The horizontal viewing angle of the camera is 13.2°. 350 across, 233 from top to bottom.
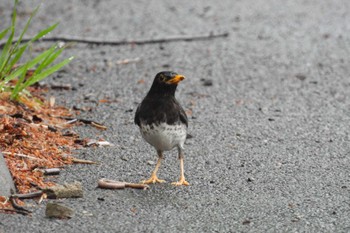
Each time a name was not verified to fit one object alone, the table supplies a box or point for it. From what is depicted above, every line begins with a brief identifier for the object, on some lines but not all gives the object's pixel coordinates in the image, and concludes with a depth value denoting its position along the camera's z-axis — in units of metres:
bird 11.41
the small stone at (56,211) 9.87
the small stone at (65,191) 10.58
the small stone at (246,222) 10.13
